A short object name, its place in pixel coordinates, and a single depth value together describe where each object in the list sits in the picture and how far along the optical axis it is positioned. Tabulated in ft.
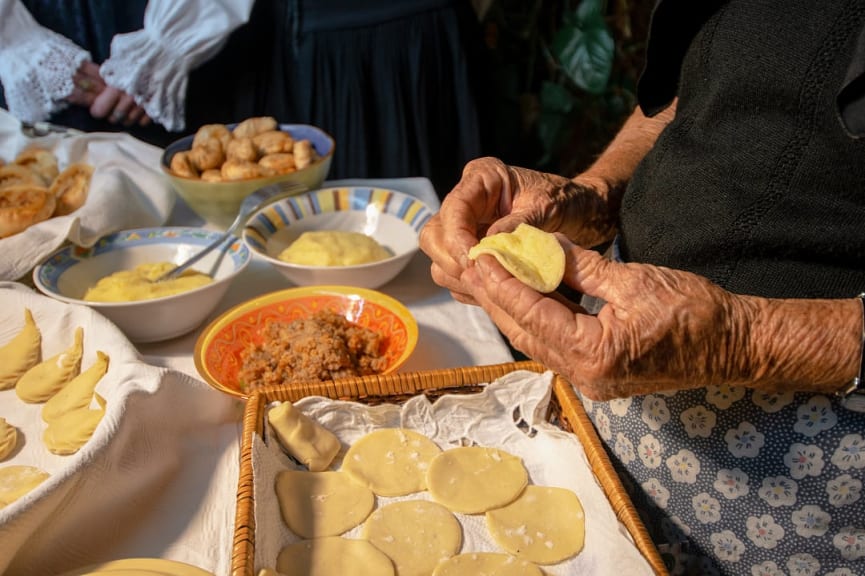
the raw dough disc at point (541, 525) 2.92
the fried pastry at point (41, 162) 5.61
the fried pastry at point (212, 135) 6.01
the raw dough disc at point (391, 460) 3.29
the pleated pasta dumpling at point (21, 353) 3.76
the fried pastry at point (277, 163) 5.73
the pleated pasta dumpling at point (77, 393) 3.39
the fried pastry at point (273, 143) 5.97
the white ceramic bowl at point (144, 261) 4.07
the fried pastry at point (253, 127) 6.17
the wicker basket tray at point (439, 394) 2.74
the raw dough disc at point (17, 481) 2.84
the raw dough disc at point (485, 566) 2.82
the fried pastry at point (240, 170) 5.53
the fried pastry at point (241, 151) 5.83
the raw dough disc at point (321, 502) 3.03
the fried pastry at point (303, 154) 5.84
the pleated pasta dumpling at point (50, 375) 3.62
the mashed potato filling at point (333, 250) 4.75
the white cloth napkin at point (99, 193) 4.55
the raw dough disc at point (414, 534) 2.93
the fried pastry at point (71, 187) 5.24
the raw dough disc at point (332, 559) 2.82
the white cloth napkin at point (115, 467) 2.58
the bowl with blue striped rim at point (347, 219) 5.10
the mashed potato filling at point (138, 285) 4.29
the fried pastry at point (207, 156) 5.72
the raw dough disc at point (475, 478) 3.18
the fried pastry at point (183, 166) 5.59
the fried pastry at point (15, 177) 5.39
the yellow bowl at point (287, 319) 3.85
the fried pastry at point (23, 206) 4.72
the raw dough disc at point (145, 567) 2.58
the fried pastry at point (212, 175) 5.53
